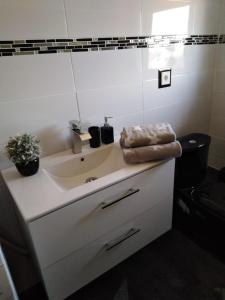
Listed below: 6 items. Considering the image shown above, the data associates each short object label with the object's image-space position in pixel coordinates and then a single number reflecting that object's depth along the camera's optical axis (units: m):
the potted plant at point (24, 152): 1.04
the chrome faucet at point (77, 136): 1.24
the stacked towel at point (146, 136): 1.22
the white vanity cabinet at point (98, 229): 0.96
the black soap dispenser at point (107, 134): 1.37
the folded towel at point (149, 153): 1.18
